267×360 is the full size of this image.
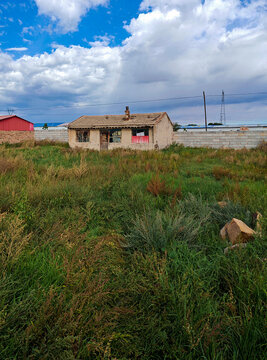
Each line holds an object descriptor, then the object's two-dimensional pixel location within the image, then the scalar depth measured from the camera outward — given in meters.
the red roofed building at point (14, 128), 25.55
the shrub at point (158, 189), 6.27
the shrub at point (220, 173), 8.96
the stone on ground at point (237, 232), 3.43
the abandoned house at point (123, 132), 20.66
